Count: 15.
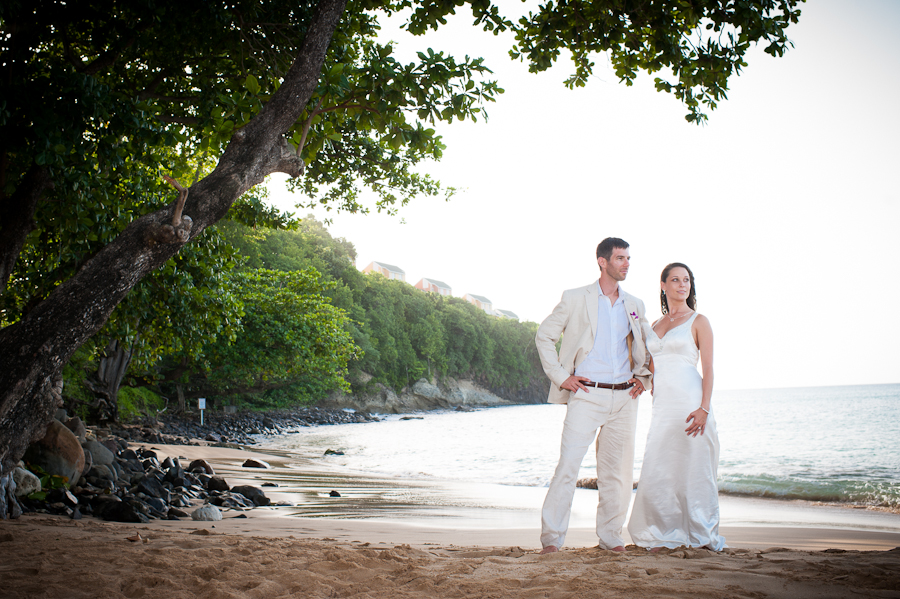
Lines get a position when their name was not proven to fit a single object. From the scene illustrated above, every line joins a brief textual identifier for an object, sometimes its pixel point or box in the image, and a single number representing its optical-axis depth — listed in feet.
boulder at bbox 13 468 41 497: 16.49
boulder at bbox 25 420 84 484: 18.69
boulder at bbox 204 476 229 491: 24.71
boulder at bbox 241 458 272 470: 36.99
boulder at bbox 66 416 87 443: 25.29
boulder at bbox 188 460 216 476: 28.94
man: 13.35
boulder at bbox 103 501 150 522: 16.49
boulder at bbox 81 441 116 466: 22.95
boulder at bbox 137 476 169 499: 20.53
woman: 13.15
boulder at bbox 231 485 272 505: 23.16
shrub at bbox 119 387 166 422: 68.74
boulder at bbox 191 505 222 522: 18.13
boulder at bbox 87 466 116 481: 21.11
